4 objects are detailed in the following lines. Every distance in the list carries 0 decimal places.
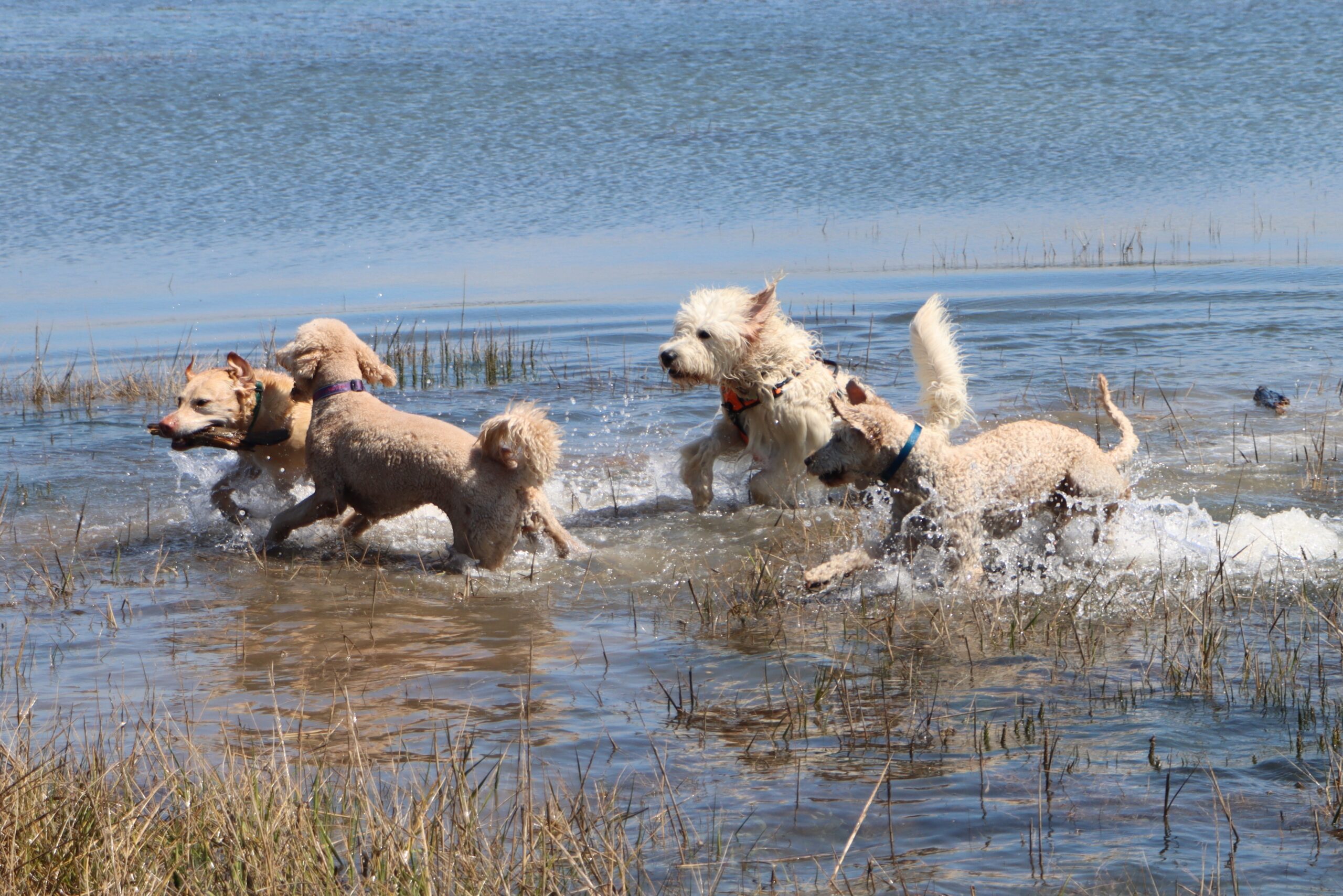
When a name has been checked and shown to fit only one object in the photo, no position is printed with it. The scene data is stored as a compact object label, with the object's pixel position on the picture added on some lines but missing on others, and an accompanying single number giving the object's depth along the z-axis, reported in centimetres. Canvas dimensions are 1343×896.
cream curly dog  1233
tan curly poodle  1353
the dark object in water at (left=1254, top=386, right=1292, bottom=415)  2033
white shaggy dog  1566
